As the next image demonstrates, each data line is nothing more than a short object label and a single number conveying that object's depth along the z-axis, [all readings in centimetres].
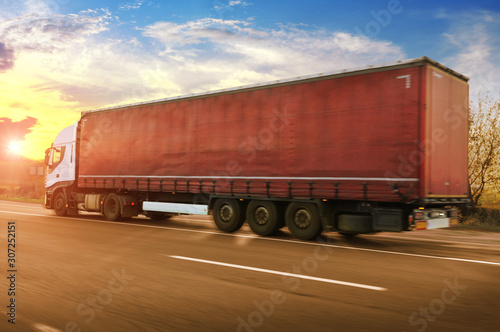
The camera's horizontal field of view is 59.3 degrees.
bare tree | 1797
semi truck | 909
